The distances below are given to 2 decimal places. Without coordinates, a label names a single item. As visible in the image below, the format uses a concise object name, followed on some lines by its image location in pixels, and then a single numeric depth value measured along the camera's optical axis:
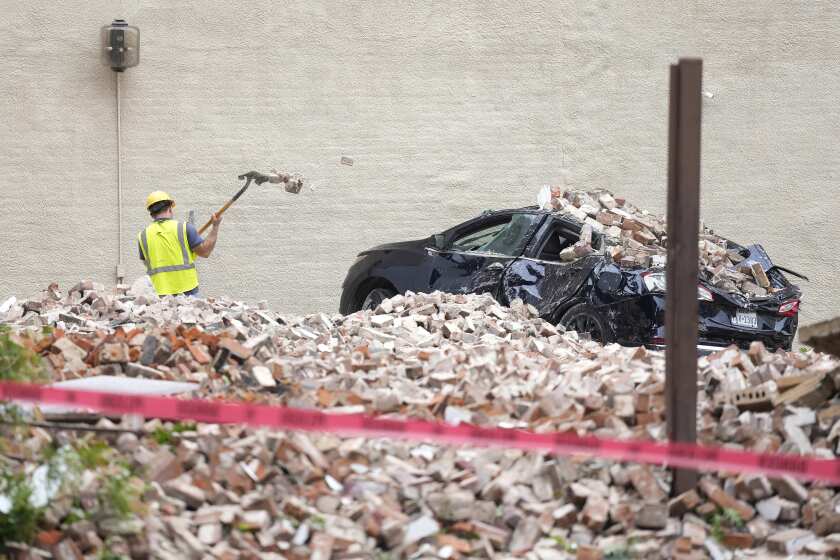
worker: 25.22
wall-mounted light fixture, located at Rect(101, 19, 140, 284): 36.25
